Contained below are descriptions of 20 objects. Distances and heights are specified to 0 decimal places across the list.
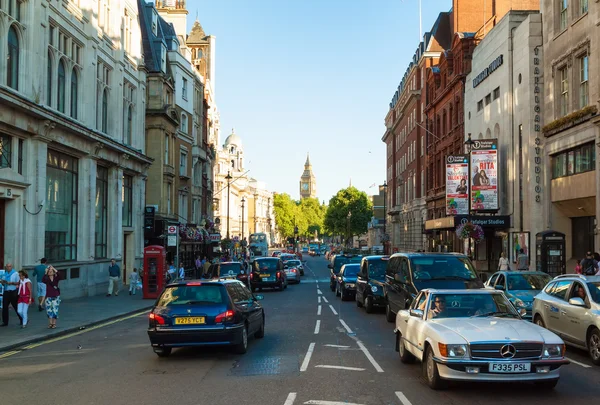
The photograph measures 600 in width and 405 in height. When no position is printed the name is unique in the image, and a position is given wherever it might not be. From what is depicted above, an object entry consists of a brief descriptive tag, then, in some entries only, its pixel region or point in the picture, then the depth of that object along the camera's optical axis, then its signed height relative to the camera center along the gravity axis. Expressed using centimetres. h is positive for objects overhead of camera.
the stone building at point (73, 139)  2289 +381
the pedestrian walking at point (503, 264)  3200 -163
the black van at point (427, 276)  1636 -116
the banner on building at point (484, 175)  3856 +332
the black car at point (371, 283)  2105 -174
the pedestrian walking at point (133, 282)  3116 -250
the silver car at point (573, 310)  1150 -153
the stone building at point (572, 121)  2816 +501
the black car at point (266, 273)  3334 -220
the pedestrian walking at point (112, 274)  2970 -201
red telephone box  2898 -184
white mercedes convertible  834 -152
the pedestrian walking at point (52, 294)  1714 -172
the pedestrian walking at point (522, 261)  2956 -138
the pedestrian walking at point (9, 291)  1795 -169
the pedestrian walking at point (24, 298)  1759 -186
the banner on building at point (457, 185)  4069 +287
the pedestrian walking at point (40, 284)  2183 -183
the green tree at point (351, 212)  12388 +349
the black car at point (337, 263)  3266 -171
